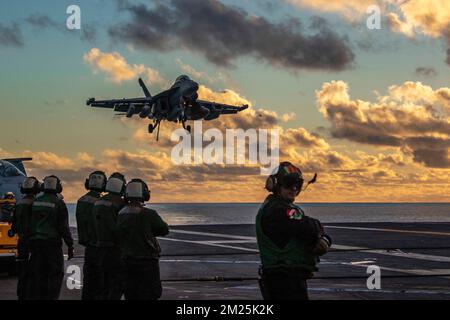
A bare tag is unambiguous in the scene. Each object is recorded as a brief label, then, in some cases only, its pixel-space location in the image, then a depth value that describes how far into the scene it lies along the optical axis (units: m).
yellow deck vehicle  18.77
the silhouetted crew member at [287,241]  8.20
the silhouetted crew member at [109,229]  13.27
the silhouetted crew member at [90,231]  13.54
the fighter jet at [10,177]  21.17
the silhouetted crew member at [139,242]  11.04
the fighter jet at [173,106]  54.59
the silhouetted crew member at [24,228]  13.94
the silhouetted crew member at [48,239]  13.55
